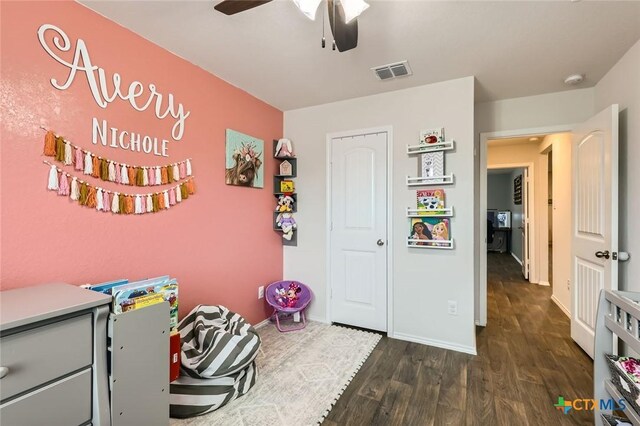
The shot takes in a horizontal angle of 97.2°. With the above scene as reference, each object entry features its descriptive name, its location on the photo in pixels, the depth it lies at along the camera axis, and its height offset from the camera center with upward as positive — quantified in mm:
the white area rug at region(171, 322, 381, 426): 1689 -1226
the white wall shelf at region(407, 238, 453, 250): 2510 -297
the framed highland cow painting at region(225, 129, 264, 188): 2625 +510
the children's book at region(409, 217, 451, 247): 2541 -176
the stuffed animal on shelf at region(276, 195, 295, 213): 3156 +86
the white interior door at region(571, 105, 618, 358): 2080 -57
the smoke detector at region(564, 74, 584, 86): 2410 +1155
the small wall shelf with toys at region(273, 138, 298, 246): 3162 +233
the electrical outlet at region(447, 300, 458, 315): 2521 -864
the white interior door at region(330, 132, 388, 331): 2865 -203
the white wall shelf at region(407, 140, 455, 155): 2477 +582
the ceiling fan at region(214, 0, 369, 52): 1220 +894
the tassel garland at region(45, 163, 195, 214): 1542 +105
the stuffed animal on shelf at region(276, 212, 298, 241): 3152 -139
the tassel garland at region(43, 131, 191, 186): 1523 +293
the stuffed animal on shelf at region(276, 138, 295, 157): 3145 +710
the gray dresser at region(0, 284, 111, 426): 934 -535
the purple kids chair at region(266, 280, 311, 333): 2945 -946
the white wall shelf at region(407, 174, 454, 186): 2496 +285
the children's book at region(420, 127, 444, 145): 2547 +690
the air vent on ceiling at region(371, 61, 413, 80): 2264 +1176
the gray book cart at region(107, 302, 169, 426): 1204 -704
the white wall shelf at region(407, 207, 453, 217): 2492 -5
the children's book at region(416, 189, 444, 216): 2553 +106
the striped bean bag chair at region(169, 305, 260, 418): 1716 -1000
